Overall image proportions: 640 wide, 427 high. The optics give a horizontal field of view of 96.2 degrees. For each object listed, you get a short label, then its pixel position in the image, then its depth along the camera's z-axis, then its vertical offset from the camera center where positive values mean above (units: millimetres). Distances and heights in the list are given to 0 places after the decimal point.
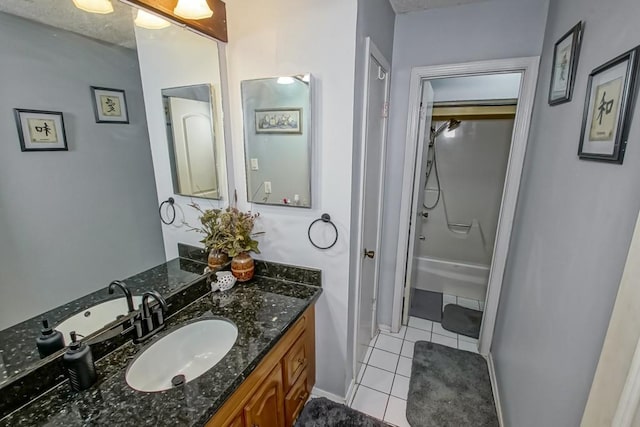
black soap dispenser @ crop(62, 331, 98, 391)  885 -663
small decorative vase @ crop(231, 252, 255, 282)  1610 -632
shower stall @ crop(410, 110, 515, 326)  3035 -577
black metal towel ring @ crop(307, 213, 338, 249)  1514 -363
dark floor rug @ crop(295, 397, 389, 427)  1637 -1509
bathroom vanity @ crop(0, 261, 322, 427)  847 -756
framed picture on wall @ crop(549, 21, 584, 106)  1167 +397
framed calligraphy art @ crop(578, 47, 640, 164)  767 +141
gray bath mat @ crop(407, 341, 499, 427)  1718 -1537
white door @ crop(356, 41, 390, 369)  1606 -235
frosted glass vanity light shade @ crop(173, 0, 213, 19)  1322 +654
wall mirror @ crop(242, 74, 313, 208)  1452 +70
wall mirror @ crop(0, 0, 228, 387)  868 -60
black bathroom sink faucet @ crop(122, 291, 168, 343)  1150 -680
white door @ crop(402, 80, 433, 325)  2070 -226
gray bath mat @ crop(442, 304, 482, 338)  2506 -1492
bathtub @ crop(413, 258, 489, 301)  3006 -1293
